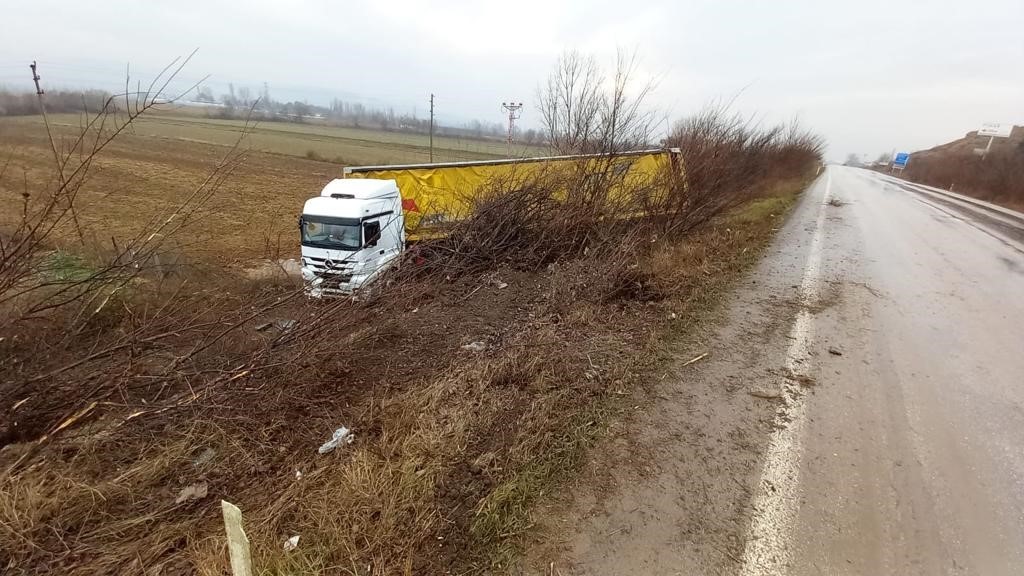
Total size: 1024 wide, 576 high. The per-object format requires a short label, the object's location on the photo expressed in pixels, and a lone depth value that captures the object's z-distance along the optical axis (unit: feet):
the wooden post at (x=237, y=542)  5.30
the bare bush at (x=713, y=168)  32.73
